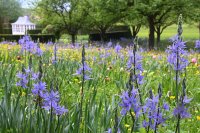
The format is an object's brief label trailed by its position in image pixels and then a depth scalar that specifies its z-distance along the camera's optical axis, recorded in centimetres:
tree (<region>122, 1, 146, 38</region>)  2039
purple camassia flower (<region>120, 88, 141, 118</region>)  189
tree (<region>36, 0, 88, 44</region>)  2656
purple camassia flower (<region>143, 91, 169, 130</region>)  196
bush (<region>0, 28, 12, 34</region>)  4840
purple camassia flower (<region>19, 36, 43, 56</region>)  507
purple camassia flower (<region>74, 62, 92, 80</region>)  264
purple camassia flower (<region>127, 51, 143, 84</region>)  248
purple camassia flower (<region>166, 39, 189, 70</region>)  243
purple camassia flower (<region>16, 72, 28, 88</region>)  285
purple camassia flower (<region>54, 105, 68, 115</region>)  218
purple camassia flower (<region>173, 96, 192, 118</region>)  194
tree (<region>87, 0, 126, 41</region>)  2088
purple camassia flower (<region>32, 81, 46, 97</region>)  233
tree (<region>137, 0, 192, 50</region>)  1964
